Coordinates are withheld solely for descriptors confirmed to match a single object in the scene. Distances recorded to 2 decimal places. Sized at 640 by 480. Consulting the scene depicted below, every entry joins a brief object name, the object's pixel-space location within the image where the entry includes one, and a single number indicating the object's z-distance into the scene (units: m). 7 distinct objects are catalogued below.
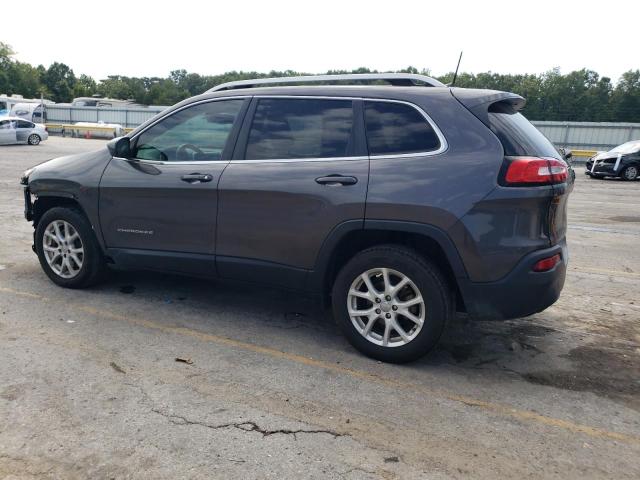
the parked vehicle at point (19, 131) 25.39
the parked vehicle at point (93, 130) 37.62
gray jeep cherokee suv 3.47
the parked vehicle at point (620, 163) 19.02
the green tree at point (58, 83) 96.44
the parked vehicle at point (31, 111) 40.12
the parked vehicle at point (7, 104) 40.28
